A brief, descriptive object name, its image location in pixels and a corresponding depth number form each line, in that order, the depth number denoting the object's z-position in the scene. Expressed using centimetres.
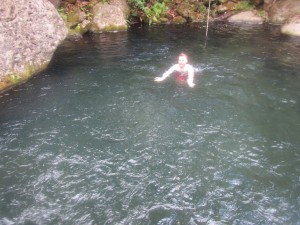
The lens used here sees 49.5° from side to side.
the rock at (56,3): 1747
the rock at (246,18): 2097
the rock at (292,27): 1787
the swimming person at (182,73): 1101
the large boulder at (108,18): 1811
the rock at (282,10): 1975
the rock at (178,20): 2066
